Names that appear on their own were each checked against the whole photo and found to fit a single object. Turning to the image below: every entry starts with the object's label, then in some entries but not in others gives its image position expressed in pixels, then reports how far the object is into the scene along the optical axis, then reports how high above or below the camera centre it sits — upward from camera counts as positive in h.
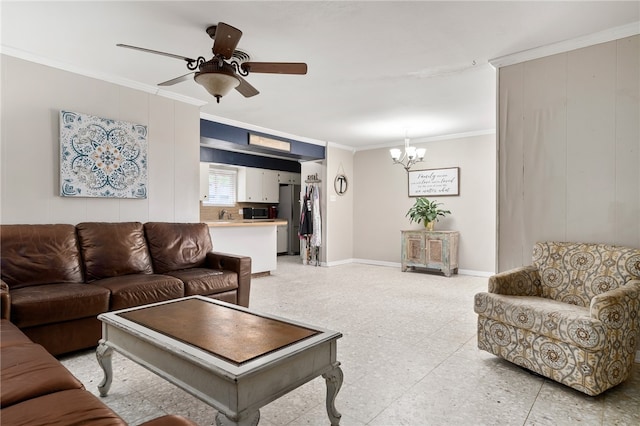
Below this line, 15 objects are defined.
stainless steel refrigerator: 8.73 -0.05
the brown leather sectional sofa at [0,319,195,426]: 1.07 -0.63
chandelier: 5.48 +0.89
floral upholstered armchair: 1.99 -0.64
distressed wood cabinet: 5.86 -0.67
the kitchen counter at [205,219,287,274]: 5.28 -0.47
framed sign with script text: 6.25 +0.51
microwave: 8.10 -0.07
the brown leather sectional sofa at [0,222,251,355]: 2.45 -0.57
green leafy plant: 6.12 -0.03
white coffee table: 1.34 -0.60
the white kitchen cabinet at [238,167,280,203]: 7.88 +0.56
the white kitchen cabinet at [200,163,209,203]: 7.05 +0.57
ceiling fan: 2.42 +0.99
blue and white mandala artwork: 3.34 +0.53
